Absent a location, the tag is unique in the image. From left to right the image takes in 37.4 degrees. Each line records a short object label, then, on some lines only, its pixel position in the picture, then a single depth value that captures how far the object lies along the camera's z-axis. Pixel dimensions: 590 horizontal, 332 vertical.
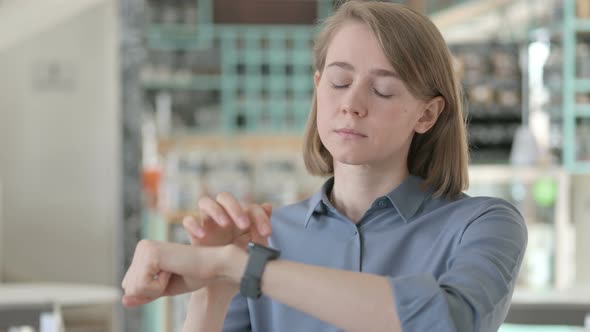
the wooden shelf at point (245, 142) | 7.78
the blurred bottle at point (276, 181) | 5.04
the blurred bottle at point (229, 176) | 4.96
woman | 0.86
